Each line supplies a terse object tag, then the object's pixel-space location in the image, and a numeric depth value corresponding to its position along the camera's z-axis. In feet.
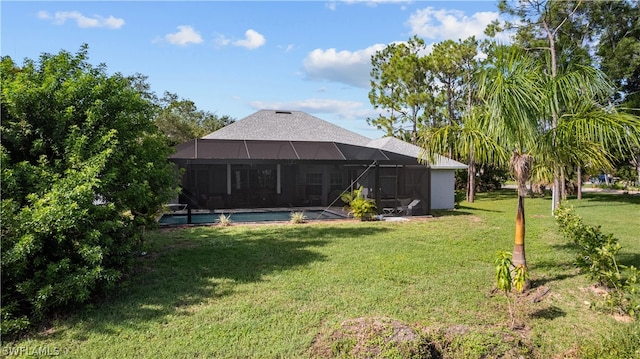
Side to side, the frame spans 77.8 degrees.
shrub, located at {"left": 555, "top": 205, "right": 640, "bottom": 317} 20.25
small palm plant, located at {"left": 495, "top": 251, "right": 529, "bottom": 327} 19.40
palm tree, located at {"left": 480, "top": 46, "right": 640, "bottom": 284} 21.49
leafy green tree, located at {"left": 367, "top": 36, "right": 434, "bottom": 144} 108.17
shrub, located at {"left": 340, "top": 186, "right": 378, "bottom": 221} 55.36
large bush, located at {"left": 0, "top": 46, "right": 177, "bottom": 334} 18.62
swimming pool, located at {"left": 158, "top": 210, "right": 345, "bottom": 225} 55.67
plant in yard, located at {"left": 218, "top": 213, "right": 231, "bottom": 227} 50.60
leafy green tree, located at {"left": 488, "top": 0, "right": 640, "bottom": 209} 77.30
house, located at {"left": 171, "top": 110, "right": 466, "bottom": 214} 59.31
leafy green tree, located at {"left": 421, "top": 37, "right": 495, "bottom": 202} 98.29
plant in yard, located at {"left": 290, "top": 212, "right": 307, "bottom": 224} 52.62
